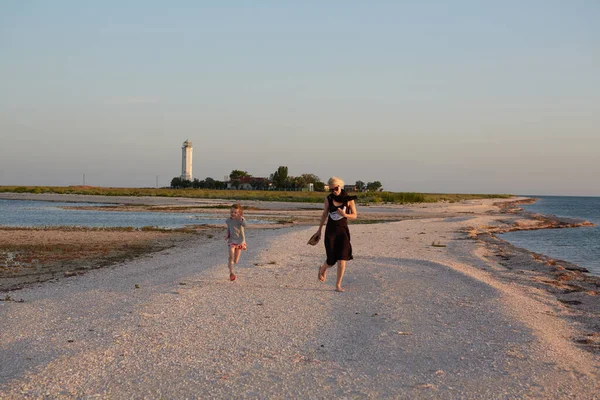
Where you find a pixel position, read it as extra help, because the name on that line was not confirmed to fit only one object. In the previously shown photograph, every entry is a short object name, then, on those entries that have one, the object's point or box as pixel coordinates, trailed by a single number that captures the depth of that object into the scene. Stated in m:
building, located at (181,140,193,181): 156.62
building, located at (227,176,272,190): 158.62
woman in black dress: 10.61
